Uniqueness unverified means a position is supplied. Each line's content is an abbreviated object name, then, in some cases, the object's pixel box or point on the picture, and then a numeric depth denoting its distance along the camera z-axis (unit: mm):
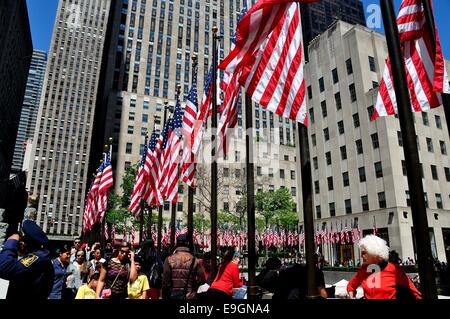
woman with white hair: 3912
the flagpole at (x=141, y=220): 23562
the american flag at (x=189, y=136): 13938
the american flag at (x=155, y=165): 17531
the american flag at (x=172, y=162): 15188
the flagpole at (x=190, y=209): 13129
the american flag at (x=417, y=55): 7547
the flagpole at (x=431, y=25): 6672
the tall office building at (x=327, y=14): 115312
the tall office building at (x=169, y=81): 80750
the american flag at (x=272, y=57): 7047
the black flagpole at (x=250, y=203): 8789
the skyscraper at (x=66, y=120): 136250
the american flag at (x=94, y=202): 27394
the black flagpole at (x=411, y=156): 5027
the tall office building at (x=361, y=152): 38938
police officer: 4008
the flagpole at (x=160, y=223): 19366
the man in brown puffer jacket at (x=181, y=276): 6816
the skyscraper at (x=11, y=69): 78250
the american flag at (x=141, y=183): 20052
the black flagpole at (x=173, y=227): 16555
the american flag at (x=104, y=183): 23900
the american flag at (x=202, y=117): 13742
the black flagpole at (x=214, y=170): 11172
